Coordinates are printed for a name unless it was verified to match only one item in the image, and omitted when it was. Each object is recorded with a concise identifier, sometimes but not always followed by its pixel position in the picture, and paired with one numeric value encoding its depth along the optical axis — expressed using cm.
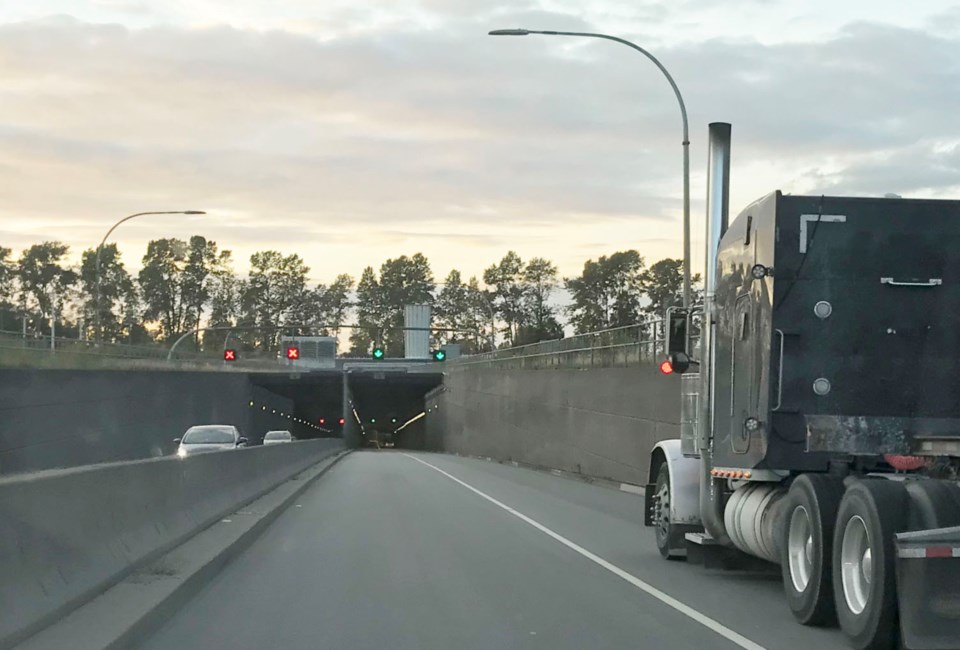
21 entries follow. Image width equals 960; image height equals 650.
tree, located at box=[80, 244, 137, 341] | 15888
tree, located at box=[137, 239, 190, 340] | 16538
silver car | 3562
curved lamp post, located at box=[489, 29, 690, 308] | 2448
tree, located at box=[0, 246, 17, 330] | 15312
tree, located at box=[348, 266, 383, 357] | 19500
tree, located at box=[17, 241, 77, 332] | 15488
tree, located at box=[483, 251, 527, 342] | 16862
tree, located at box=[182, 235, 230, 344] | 16662
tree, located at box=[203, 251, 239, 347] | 16925
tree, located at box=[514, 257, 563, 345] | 16350
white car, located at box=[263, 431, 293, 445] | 5966
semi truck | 985
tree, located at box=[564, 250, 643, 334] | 14761
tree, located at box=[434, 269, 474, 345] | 18288
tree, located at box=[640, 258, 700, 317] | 14215
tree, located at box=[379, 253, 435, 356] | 19225
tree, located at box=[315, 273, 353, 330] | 18562
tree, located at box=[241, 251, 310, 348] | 17738
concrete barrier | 789
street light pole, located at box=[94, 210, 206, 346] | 4519
